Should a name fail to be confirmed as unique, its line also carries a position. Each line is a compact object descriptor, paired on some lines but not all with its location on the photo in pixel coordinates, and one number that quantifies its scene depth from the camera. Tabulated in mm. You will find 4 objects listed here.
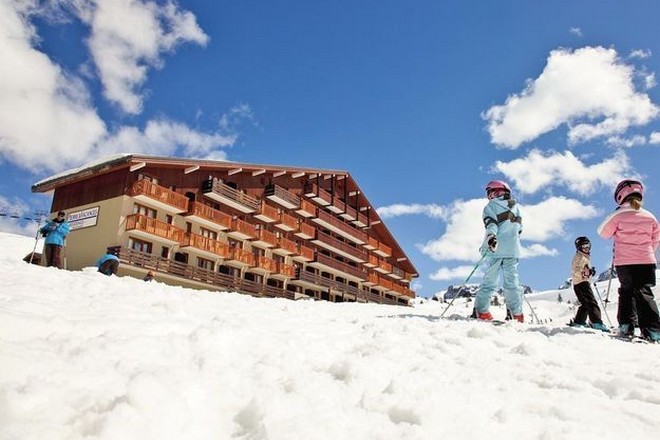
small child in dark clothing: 7961
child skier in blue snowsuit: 7832
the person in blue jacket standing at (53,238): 12703
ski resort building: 24719
